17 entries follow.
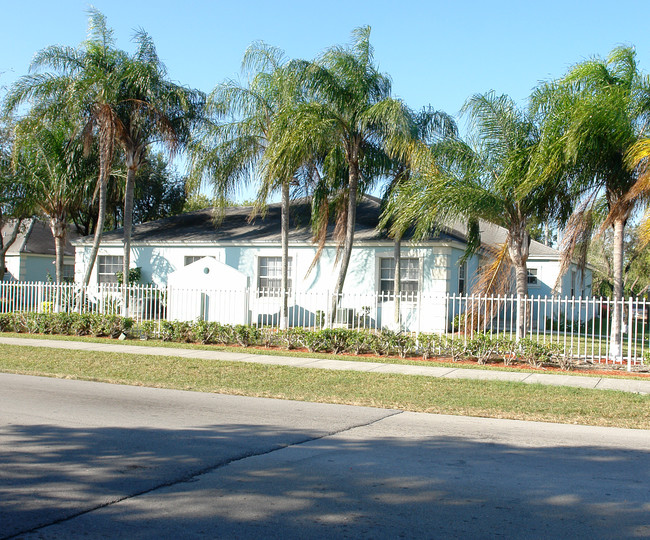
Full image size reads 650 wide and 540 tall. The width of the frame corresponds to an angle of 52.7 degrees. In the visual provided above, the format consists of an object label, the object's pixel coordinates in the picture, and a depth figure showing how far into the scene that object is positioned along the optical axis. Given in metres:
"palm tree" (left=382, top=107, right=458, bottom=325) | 16.73
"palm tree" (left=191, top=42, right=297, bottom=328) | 18.84
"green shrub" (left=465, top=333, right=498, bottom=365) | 14.43
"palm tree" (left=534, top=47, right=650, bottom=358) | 13.21
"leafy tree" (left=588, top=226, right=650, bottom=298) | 39.43
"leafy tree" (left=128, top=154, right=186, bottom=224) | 33.91
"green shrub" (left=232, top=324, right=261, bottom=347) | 16.77
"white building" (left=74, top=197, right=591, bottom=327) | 20.80
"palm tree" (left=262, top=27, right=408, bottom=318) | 16.50
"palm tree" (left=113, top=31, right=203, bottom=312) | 20.81
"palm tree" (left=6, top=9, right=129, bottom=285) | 20.14
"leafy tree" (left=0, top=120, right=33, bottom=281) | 25.59
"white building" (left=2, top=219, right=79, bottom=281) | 34.66
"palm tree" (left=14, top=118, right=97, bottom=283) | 22.48
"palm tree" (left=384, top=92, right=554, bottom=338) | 14.64
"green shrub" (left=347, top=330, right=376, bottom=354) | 15.57
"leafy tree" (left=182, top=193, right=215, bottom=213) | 48.57
